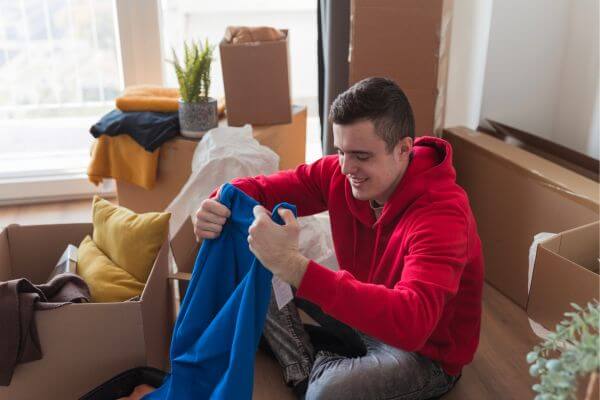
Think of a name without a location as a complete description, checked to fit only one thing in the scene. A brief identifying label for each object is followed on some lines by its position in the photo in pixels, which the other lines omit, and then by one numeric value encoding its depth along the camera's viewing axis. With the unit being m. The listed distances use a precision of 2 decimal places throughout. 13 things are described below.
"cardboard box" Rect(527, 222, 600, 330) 1.46
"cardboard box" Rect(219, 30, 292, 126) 2.39
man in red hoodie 1.18
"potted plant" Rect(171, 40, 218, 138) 2.38
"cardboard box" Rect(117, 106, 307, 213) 2.41
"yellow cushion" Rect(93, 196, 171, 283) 1.75
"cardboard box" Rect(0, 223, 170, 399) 1.50
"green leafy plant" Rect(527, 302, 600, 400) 0.79
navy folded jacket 2.38
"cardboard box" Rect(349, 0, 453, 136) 2.22
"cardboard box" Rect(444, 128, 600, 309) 1.99
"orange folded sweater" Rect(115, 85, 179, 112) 2.51
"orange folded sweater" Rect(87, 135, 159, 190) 2.40
